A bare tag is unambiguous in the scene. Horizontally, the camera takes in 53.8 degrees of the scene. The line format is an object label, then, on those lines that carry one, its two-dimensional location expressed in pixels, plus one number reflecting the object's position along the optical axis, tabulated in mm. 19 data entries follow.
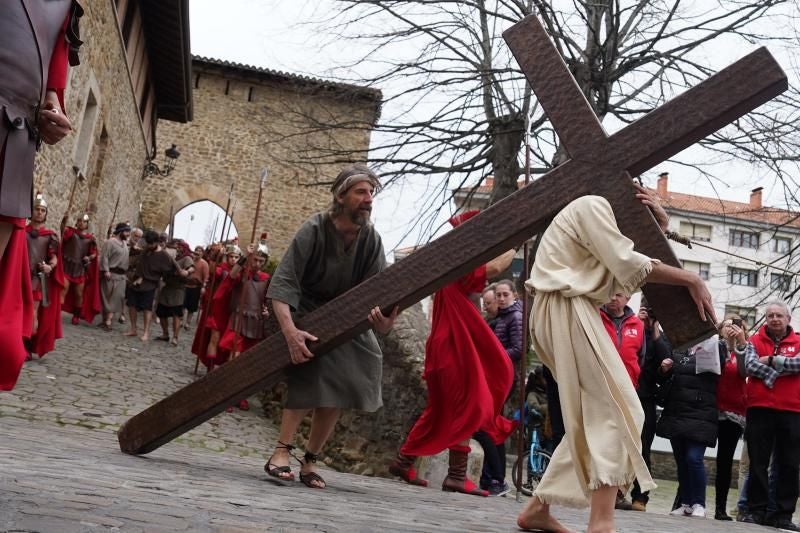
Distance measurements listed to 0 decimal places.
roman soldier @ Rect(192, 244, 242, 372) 10578
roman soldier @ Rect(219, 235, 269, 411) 9844
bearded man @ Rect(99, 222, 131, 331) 13680
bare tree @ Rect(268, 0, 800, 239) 10812
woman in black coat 6484
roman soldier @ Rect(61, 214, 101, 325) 12594
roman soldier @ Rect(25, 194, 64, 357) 8594
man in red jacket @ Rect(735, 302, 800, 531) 6207
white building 42812
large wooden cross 3072
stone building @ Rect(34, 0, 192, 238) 12781
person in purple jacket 6645
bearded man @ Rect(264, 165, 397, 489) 4051
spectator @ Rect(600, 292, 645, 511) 6245
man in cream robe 2859
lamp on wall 24184
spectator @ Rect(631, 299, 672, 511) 7059
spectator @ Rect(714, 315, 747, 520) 6781
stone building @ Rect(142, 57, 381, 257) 26848
